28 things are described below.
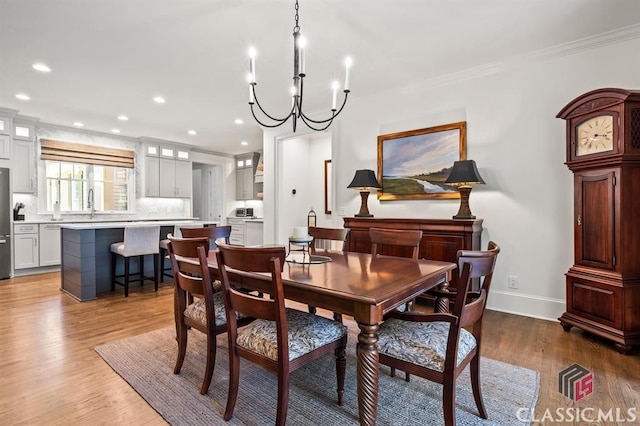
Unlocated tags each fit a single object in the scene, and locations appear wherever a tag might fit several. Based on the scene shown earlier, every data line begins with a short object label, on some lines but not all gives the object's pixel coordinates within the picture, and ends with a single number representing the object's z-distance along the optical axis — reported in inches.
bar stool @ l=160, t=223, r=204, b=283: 175.5
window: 234.8
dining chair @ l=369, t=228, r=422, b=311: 95.3
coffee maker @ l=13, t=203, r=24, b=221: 207.0
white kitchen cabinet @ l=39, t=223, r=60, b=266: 210.7
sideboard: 125.4
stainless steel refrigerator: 190.1
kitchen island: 151.1
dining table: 53.8
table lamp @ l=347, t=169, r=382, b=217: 154.6
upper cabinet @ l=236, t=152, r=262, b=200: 316.2
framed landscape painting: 144.7
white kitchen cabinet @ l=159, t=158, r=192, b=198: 281.1
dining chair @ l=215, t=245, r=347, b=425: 56.8
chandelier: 83.7
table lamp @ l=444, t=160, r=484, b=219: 126.1
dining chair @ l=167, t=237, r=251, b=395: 71.9
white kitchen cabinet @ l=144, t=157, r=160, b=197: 270.8
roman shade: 228.4
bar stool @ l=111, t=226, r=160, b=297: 154.7
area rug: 65.6
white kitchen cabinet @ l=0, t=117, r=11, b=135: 197.3
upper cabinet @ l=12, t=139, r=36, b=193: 207.0
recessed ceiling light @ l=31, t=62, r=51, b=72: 134.0
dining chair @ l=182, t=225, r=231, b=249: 108.6
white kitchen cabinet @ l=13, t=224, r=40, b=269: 200.1
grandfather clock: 95.6
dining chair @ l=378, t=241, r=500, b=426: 54.5
